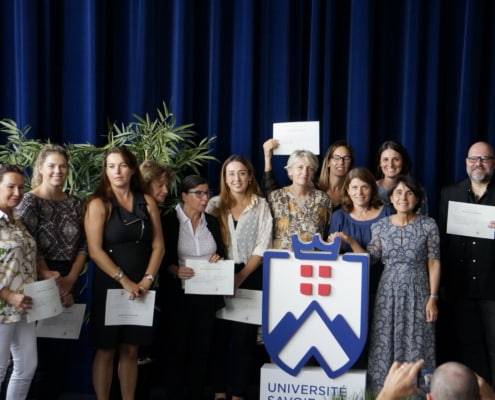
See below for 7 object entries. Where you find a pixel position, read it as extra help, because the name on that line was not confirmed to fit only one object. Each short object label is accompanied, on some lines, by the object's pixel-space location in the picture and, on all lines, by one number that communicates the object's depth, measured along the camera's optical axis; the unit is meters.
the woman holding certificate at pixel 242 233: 3.48
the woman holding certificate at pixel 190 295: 3.43
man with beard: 3.58
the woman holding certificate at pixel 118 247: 3.19
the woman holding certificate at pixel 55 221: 3.16
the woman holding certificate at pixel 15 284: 2.89
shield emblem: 3.15
